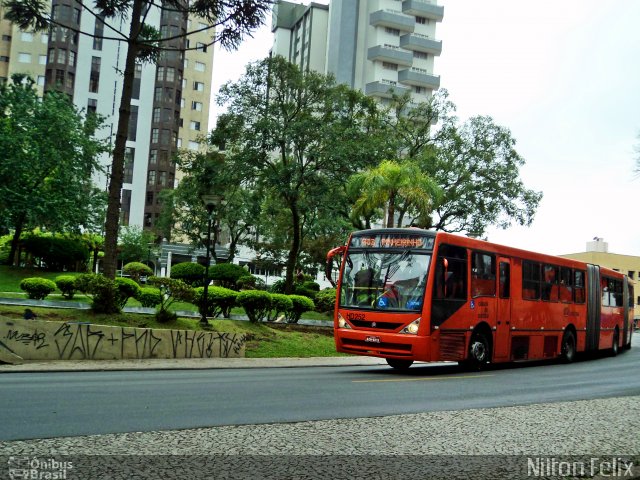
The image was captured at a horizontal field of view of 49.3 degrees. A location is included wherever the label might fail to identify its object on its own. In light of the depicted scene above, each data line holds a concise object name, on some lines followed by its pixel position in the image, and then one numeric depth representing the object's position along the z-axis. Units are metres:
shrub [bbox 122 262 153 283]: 43.59
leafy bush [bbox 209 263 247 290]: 37.22
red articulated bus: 15.49
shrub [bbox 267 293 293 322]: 24.88
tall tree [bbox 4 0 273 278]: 19.52
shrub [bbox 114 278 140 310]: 22.17
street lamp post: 21.23
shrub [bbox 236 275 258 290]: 33.84
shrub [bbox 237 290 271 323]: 23.50
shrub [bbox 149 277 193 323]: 20.31
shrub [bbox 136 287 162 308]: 23.12
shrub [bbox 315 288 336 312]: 31.30
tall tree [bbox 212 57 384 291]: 30.58
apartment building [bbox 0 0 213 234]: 82.38
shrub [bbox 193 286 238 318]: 23.44
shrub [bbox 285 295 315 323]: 26.78
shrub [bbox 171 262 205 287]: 38.00
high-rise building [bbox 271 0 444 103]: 91.62
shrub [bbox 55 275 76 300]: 26.73
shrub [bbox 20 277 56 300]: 25.09
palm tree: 31.47
